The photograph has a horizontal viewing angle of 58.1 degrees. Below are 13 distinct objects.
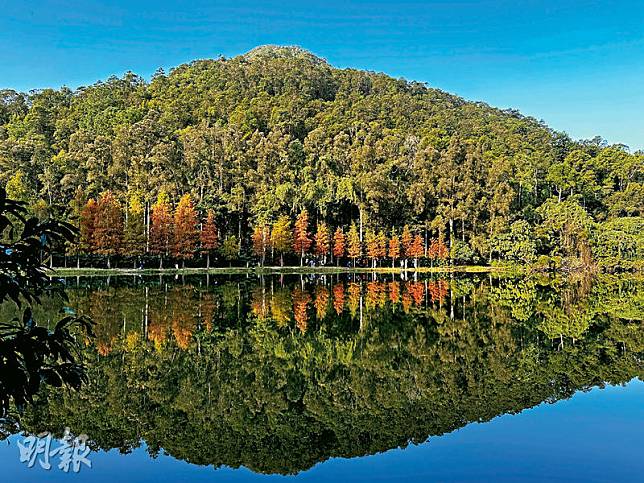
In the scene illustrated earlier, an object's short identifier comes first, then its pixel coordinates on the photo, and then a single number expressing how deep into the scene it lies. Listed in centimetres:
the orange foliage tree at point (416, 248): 5831
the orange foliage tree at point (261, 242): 5447
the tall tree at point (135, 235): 4750
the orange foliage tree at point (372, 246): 5657
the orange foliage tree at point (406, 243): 5841
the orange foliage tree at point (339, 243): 5712
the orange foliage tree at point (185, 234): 4975
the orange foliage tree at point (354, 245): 5681
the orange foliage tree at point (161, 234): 4909
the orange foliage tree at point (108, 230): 4597
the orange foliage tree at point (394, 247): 5716
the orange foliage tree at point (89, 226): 4566
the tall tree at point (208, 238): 5125
